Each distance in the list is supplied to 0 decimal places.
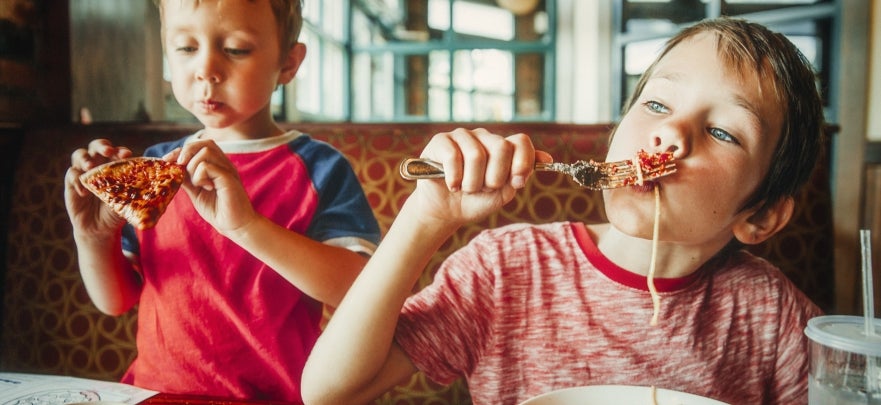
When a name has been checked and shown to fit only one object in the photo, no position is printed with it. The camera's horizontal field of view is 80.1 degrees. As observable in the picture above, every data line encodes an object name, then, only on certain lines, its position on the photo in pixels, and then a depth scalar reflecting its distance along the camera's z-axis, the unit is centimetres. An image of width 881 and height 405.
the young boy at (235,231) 65
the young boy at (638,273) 56
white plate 51
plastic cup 47
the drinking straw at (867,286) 50
